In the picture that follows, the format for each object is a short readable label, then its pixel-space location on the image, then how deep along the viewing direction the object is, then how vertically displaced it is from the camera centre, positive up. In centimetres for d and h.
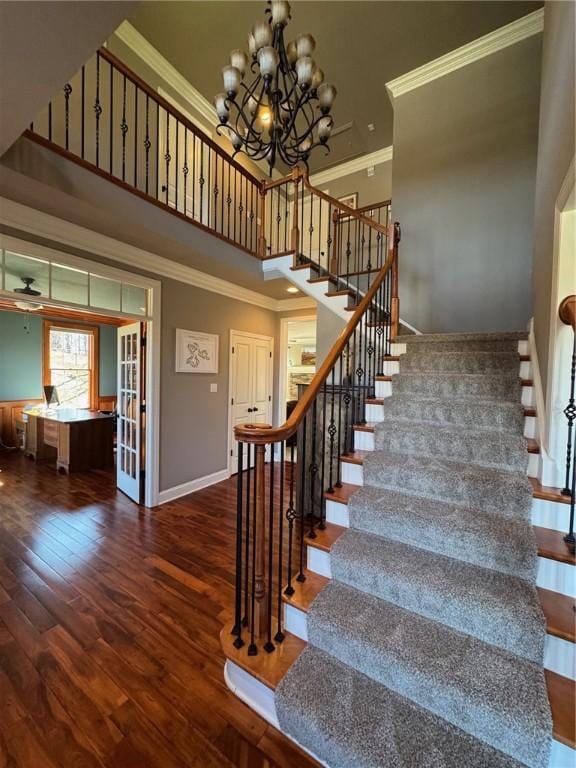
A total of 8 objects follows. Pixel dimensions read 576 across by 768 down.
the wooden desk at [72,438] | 467 -106
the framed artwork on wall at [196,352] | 379 +29
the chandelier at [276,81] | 194 +200
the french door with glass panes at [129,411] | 359 -47
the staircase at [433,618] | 103 -101
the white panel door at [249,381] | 467 -9
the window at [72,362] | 649 +21
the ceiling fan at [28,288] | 260 +70
